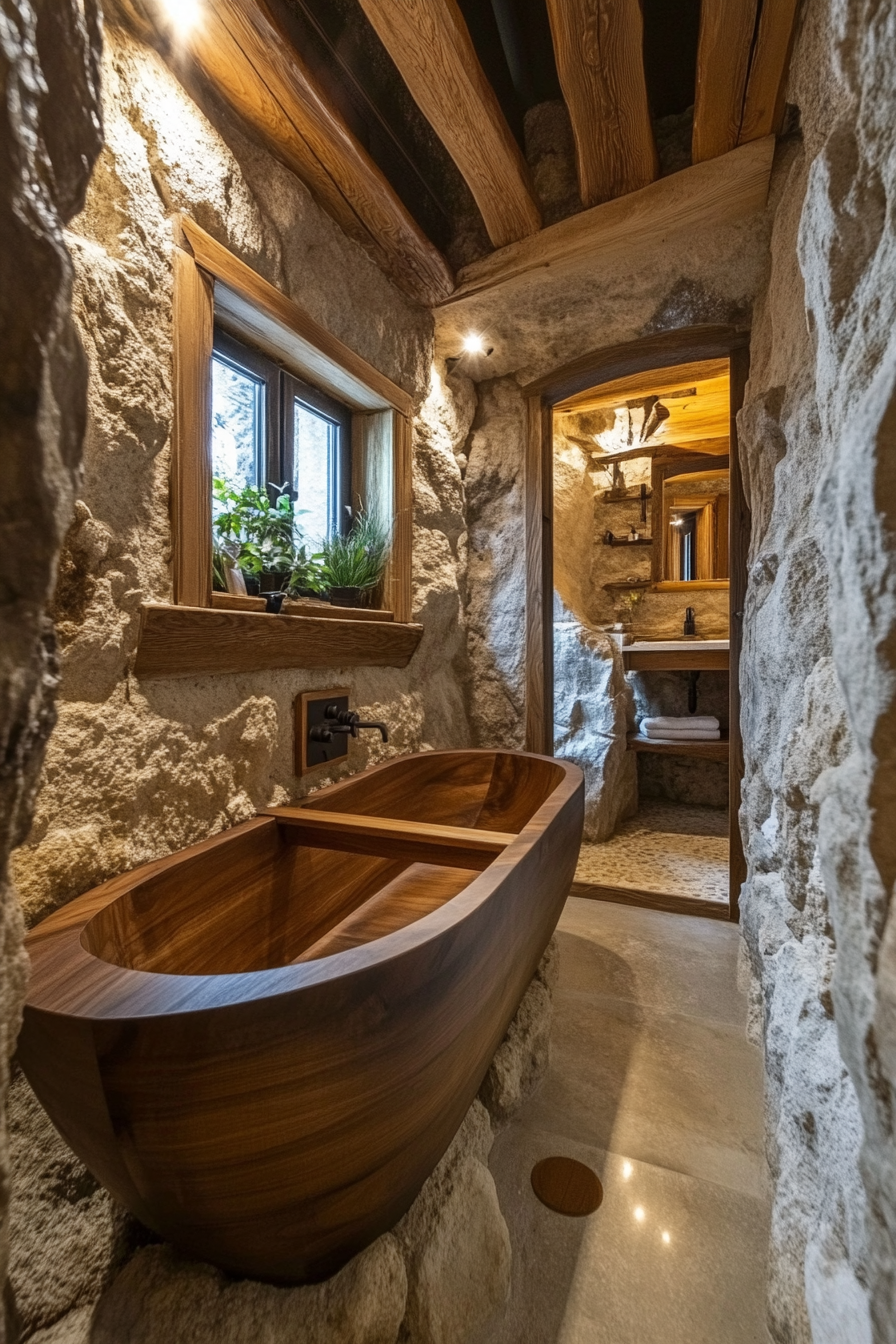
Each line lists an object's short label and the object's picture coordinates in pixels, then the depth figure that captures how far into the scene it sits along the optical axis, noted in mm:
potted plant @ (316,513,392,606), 1549
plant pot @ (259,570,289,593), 1307
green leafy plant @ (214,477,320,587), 1261
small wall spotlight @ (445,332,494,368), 1914
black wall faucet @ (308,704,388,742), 1358
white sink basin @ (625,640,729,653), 2590
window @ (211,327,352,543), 1382
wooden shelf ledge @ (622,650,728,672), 2574
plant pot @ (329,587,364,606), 1557
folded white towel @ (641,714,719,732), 2799
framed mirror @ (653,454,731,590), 3072
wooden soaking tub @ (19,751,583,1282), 473
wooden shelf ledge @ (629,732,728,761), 2688
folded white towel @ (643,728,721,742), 2762
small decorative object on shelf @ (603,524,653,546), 3232
